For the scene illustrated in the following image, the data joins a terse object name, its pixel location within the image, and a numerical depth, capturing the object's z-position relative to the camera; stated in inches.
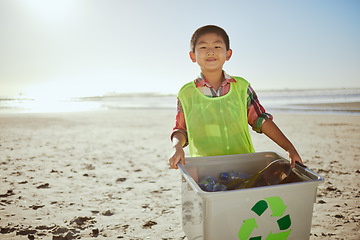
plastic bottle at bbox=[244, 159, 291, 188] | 59.2
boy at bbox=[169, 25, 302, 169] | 72.1
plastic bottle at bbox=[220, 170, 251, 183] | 64.8
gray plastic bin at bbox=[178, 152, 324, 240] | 43.6
